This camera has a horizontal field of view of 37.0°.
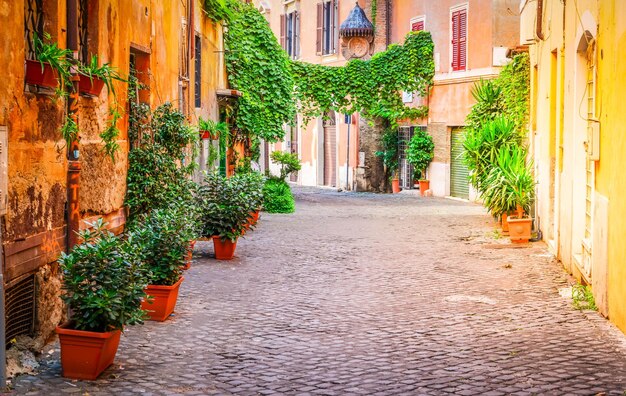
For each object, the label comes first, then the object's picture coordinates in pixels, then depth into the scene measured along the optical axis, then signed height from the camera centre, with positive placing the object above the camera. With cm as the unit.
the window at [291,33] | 4075 +563
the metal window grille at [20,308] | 695 -114
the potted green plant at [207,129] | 1694 +56
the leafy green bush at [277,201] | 2327 -102
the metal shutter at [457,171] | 2911 -33
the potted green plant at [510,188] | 1672 -50
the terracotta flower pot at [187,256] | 962 -102
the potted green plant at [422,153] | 3100 +24
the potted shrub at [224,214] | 1353 -78
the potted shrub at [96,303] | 666 -104
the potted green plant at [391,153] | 3372 +26
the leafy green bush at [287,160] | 2405 +0
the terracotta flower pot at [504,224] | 1720 -117
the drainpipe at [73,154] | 821 +5
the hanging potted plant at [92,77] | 829 +76
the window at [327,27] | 3678 +534
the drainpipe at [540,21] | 1600 +243
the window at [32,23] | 738 +111
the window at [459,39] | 2892 +379
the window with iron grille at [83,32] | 903 +125
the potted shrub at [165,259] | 902 -98
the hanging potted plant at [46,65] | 710 +72
